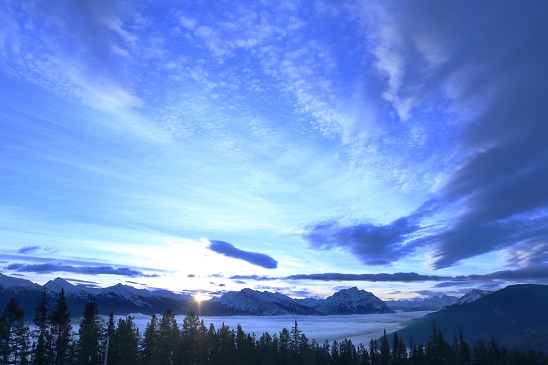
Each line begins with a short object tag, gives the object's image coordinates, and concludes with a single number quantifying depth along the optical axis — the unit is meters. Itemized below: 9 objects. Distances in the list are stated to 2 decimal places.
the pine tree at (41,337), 73.25
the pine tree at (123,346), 85.44
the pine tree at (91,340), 80.69
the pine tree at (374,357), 175.12
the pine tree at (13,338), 68.56
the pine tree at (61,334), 75.88
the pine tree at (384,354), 165.62
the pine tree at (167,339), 101.12
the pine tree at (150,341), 98.01
